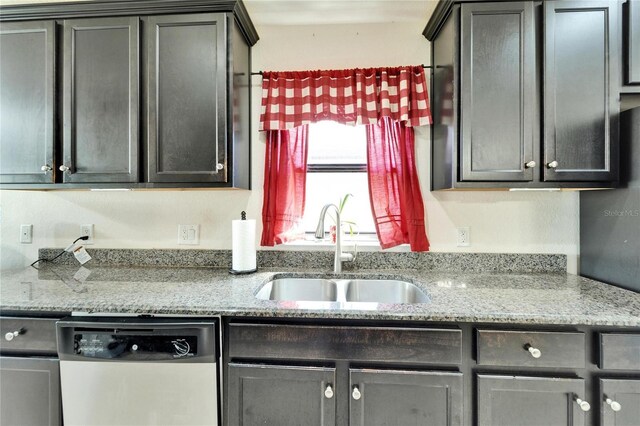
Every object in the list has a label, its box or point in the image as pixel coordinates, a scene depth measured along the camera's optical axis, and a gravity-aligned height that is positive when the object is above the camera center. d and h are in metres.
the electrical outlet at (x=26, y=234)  1.86 -0.13
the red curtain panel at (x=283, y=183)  1.74 +0.17
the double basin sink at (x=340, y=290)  1.58 -0.43
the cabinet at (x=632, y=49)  1.31 +0.73
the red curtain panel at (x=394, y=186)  1.70 +0.15
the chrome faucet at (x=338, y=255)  1.61 -0.24
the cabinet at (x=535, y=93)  1.33 +0.54
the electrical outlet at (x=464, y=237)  1.72 -0.15
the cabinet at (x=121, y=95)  1.45 +0.60
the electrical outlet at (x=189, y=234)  1.81 -0.13
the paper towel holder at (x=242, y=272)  1.56 -0.33
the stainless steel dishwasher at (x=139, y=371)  1.08 -0.59
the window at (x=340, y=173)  1.85 +0.25
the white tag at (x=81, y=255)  1.80 -0.26
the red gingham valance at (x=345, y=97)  1.66 +0.67
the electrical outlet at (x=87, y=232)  1.85 -0.12
